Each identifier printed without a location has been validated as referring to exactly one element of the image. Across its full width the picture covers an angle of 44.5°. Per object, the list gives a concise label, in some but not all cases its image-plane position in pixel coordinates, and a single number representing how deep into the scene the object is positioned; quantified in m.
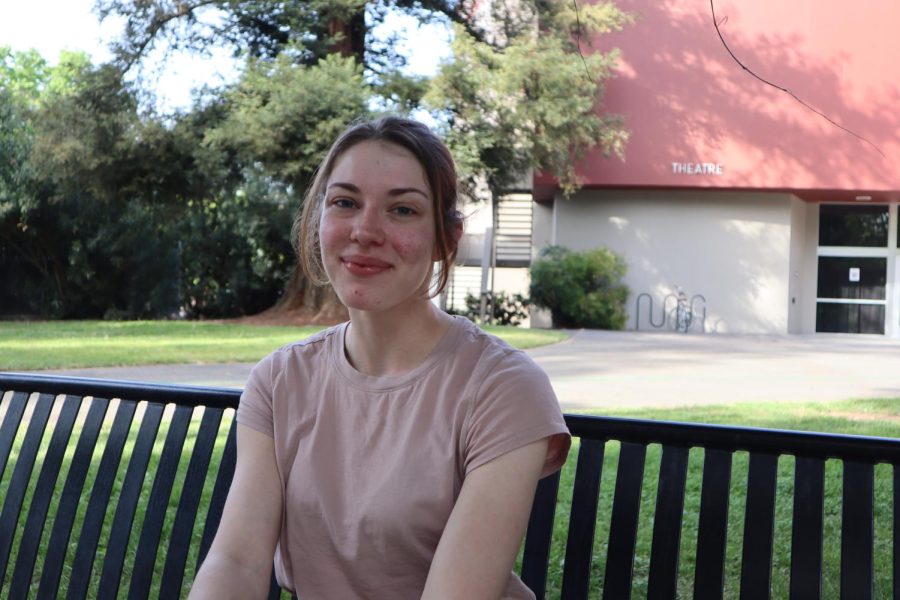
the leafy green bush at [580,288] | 25.61
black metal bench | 2.55
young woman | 2.14
